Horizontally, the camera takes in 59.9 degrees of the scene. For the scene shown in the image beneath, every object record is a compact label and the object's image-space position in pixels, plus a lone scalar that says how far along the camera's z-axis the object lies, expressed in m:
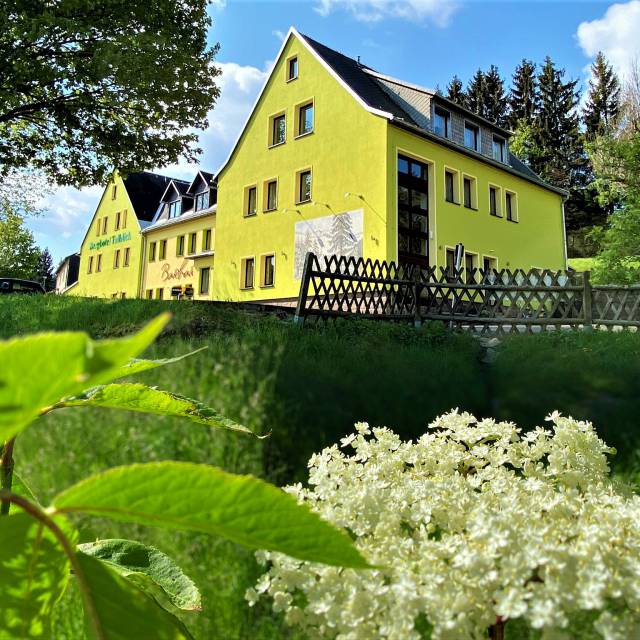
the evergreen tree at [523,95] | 50.53
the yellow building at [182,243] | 28.98
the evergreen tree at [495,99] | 51.31
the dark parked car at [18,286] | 22.95
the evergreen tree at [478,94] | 51.53
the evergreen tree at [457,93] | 51.97
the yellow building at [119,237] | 34.72
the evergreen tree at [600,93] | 48.19
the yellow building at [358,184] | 18.45
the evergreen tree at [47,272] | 64.25
